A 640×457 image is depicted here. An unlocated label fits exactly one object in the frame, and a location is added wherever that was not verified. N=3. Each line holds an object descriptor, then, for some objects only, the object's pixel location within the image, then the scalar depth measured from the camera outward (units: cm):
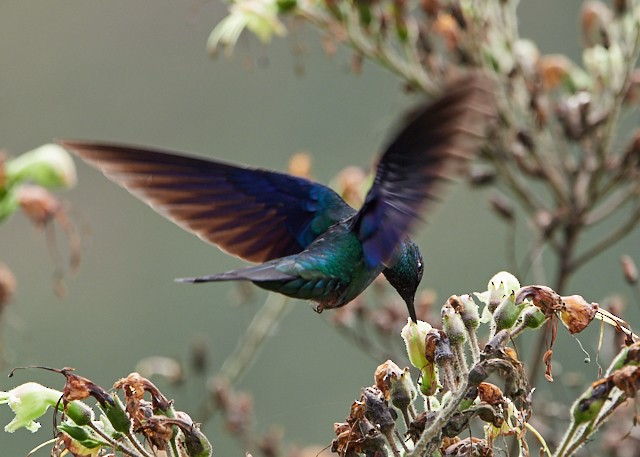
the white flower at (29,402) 469
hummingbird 429
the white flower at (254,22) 781
